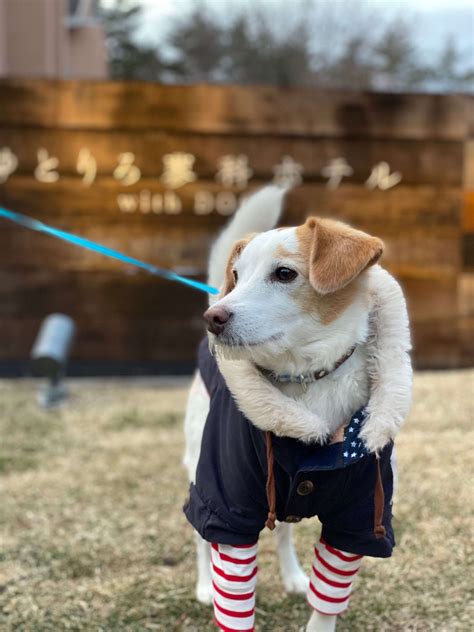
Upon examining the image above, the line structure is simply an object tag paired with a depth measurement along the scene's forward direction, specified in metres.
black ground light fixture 5.04
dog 1.74
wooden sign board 5.73
